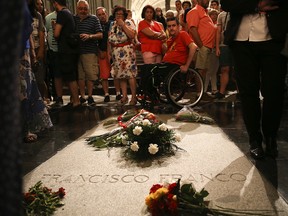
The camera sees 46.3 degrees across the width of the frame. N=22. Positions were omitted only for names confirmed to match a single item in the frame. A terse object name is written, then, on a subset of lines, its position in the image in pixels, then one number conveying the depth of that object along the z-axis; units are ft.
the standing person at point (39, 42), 15.08
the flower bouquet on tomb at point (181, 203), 5.01
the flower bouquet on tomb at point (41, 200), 5.37
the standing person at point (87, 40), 16.76
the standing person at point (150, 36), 16.03
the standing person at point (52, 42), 16.94
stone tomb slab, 5.58
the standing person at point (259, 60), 7.22
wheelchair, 15.35
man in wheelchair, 15.28
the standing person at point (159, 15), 23.51
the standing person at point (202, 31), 16.17
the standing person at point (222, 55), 16.75
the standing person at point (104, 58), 18.90
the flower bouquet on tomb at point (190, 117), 12.03
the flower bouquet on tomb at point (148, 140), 8.14
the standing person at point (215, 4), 20.39
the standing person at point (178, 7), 23.58
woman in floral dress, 16.33
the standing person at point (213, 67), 17.49
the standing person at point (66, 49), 15.78
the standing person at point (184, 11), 20.95
